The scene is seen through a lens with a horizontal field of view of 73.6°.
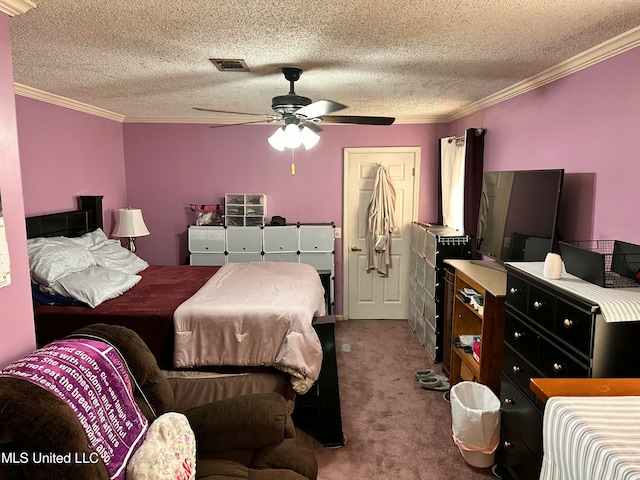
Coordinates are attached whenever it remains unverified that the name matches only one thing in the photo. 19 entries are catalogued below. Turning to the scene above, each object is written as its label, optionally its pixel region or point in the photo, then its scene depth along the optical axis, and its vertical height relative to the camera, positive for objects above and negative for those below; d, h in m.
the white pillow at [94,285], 2.98 -0.68
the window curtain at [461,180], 3.82 +0.11
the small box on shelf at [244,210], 4.89 -0.21
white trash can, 2.44 -1.38
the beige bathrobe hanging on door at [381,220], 4.90 -0.33
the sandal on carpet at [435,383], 3.49 -1.59
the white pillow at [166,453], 1.51 -0.97
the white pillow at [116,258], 3.70 -0.60
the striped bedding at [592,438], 1.09 -0.67
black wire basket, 1.86 -0.34
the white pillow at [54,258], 2.97 -0.49
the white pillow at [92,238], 3.72 -0.42
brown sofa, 1.82 -1.07
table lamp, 4.40 -0.35
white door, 4.99 -0.49
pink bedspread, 2.68 -0.93
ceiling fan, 2.60 +0.50
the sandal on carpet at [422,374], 3.68 -1.58
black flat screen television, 2.50 -0.15
